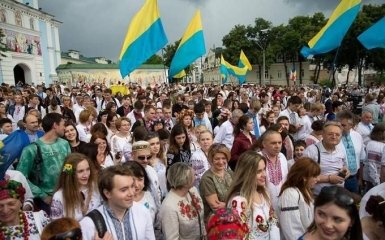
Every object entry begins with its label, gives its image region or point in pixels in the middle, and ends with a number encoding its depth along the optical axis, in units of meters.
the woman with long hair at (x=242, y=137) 5.68
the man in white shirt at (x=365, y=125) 6.71
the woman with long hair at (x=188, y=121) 6.42
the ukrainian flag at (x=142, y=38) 9.34
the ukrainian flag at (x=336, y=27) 9.23
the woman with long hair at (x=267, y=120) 7.53
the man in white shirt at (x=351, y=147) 5.07
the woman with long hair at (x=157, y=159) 4.60
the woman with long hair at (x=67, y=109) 8.82
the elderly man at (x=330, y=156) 4.46
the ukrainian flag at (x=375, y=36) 8.02
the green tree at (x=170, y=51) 67.95
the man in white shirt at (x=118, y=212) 2.62
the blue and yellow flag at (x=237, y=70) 22.70
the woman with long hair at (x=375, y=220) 2.52
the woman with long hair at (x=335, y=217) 2.42
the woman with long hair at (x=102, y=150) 4.84
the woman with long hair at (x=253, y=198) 3.05
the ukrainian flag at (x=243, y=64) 22.83
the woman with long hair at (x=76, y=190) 3.29
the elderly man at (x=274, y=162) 3.96
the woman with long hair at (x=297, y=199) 3.12
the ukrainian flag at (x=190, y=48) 10.81
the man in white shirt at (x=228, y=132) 6.88
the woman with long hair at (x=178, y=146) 5.16
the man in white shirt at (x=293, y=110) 8.11
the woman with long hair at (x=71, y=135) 5.37
